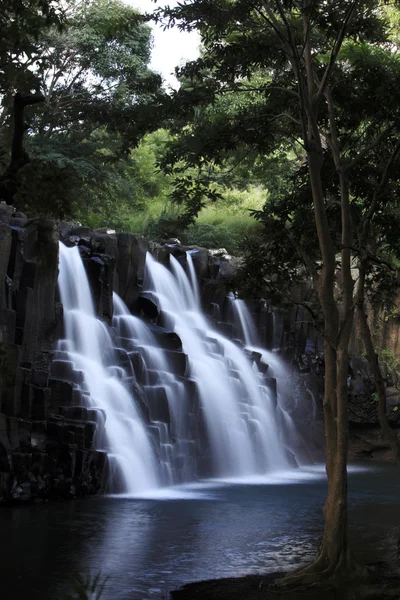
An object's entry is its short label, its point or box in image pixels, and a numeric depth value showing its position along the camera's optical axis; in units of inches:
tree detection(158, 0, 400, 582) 461.1
